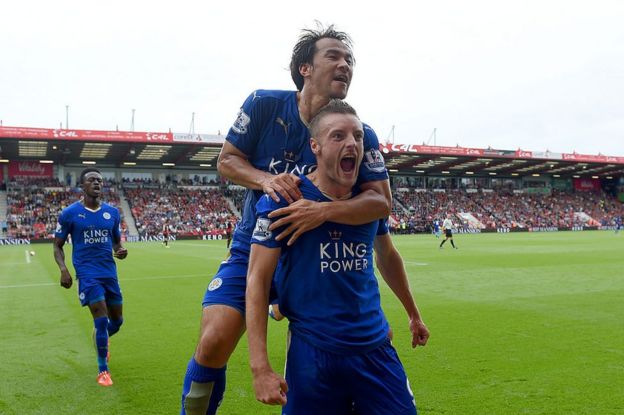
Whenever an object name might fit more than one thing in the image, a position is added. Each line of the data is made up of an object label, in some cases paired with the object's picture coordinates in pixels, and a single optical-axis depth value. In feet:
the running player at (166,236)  118.01
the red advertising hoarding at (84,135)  135.23
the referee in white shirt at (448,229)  95.35
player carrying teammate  8.16
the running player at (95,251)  20.85
